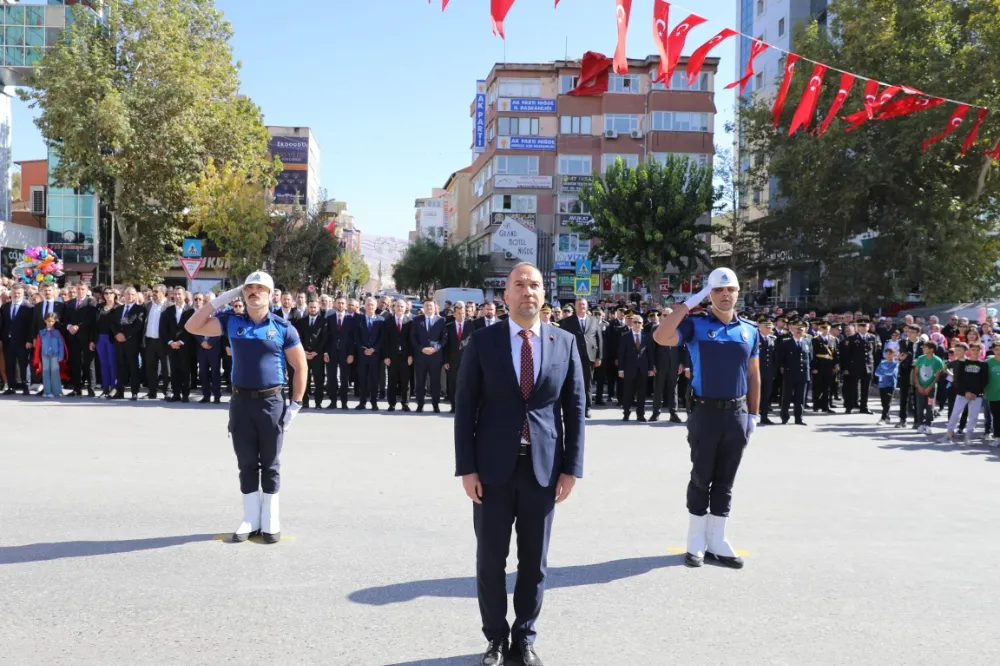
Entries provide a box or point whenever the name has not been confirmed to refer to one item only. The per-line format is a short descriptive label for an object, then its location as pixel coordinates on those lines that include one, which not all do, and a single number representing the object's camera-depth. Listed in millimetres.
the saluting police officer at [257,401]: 6551
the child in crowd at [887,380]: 16406
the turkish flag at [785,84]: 10695
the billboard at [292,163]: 92688
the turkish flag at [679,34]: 9742
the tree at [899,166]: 30203
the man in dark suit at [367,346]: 16016
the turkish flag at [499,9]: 7629
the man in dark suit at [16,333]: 16375
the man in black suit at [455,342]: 16219
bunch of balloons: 30253
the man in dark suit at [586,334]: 16234
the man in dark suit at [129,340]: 16156
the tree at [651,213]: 41781
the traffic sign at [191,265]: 25281
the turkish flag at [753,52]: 10336
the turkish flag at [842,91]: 11250
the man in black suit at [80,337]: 16500
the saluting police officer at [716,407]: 6215
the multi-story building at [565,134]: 60094
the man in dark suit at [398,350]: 16000
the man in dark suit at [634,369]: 15562
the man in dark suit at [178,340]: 15875
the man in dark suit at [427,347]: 15648
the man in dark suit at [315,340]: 15984
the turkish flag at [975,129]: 11586
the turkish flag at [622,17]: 8750
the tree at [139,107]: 36062
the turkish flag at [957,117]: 12023
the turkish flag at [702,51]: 9984
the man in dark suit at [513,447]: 4230
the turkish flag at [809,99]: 10953
